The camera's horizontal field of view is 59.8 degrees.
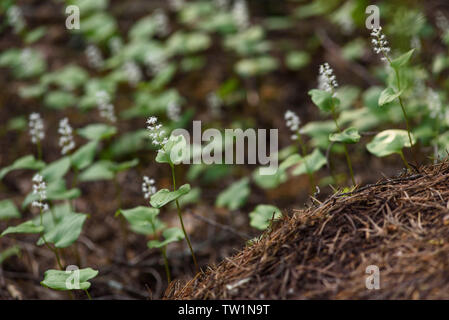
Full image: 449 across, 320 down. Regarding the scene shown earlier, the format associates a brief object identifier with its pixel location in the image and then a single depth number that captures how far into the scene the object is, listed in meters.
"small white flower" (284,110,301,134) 2.76
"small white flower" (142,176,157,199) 2.55
